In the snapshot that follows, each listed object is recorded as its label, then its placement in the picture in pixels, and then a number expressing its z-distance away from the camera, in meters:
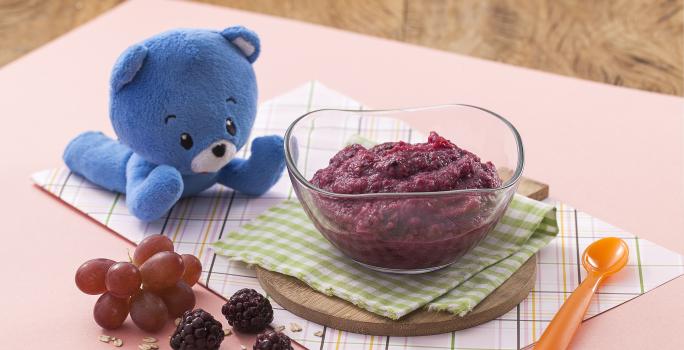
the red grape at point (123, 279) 0.74
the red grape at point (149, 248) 0.77
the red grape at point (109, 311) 0.75
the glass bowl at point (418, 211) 0.74
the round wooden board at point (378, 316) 0.74
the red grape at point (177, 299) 0.76
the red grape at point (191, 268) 0.78
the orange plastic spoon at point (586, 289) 0.73
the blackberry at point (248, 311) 0.75
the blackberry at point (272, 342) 0.72
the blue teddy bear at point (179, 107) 0.82
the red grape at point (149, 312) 0.75
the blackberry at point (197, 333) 0.73
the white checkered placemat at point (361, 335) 0.74
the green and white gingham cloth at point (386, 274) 0.76
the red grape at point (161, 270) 0.75
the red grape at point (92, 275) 0.76
